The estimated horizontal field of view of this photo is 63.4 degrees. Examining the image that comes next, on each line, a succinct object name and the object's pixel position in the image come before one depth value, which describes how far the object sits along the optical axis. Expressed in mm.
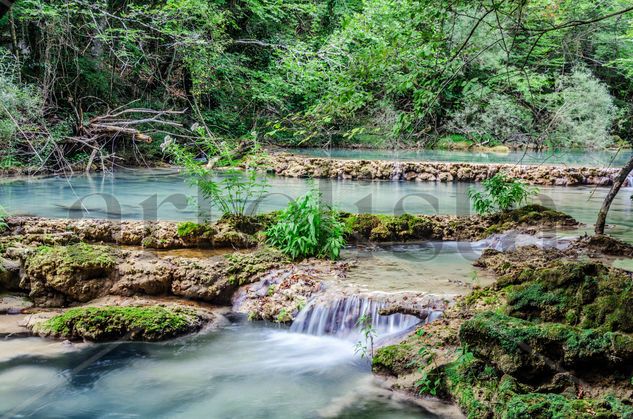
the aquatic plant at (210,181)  7652
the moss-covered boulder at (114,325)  5016
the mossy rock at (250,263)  6125
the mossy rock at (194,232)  7246
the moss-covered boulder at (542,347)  3301
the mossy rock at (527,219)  8281
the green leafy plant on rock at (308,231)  6785
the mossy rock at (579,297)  3732
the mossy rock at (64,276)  5812
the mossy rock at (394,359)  4223
